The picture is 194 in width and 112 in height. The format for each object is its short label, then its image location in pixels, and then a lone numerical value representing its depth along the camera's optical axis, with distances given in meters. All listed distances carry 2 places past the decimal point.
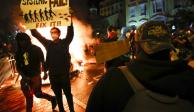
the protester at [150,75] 0.85
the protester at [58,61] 2.67
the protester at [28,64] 2.76
